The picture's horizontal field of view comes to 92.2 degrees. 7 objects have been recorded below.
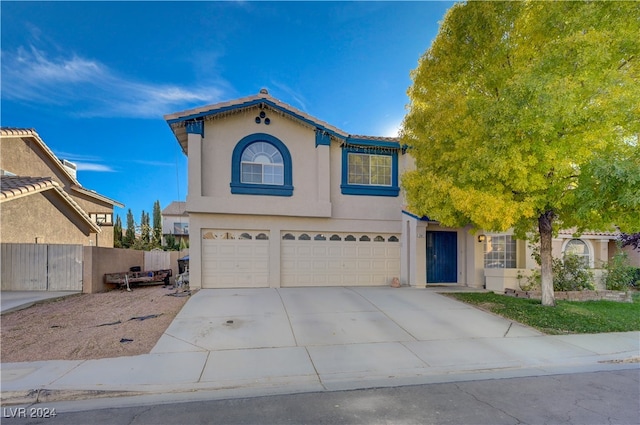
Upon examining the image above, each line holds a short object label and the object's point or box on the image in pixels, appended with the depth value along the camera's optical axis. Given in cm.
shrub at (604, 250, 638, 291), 1164
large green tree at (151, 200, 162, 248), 2987
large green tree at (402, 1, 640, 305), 679
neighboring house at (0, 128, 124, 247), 1070
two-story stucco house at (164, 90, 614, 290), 1137
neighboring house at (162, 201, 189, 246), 3694
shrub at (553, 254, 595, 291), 1112
